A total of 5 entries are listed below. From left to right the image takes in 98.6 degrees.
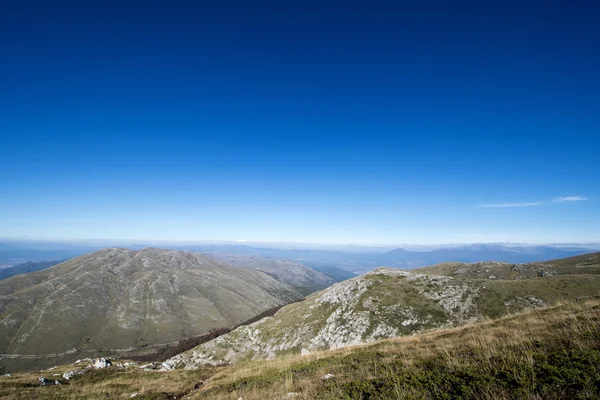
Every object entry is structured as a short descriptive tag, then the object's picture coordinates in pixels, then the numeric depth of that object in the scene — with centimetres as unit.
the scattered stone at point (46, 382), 2628
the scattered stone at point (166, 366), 6652
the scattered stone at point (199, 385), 2230
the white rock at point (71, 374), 3005
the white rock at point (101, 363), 4602
